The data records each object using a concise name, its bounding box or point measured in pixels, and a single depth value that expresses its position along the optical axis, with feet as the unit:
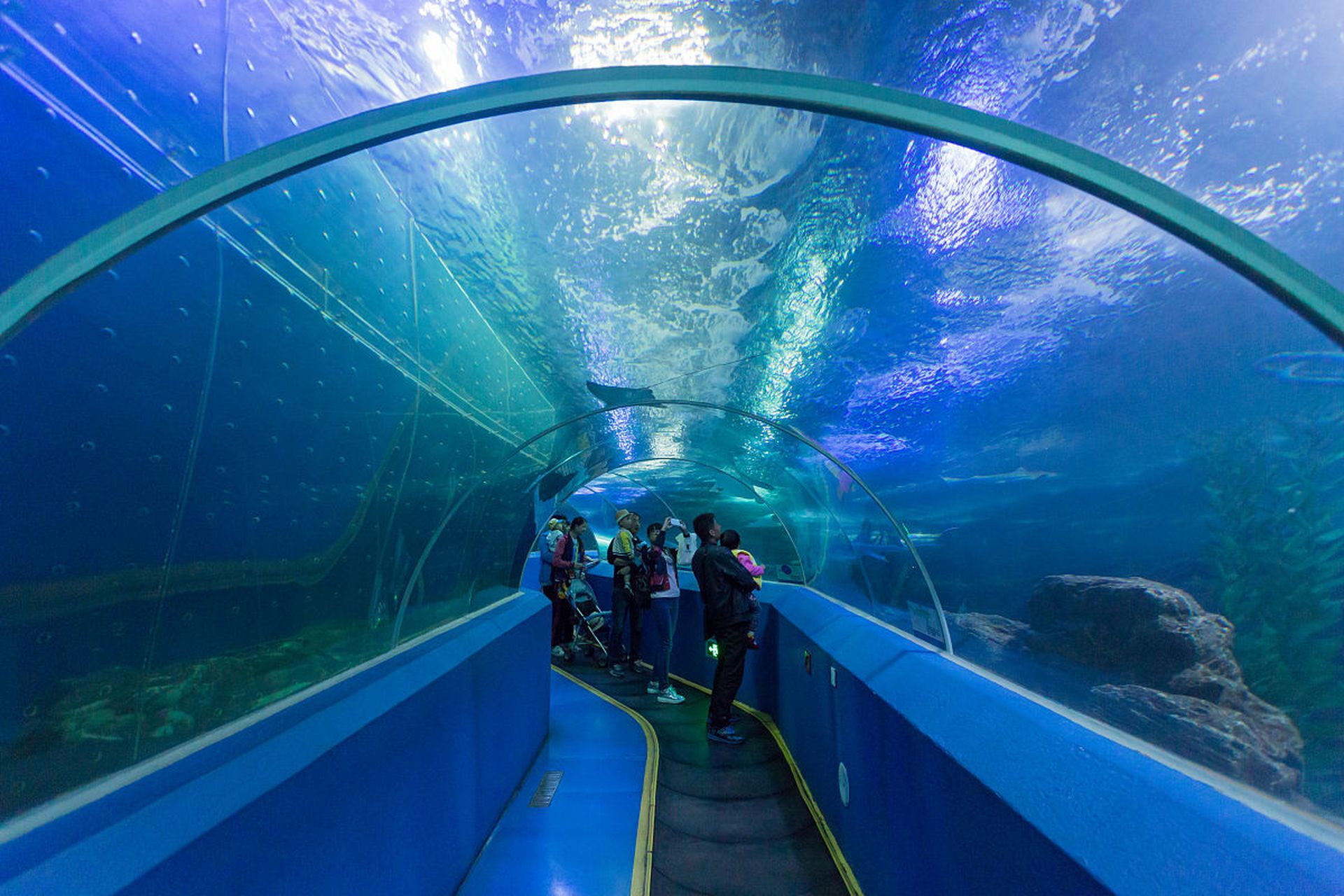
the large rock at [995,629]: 13.16
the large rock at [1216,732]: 5.87
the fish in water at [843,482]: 18.75
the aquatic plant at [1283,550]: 7.58
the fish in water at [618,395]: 17.34
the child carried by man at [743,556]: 17.33
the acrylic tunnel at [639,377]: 4.54
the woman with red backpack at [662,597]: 22.86
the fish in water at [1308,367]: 7.71
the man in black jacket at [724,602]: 16.89
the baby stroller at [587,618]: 29.99
